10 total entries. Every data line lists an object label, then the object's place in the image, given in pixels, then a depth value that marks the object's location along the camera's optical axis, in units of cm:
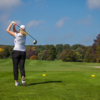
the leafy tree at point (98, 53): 6390
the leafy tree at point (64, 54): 8391
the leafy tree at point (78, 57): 8975
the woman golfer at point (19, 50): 592
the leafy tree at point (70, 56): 8400
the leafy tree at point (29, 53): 11173
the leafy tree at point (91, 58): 6625
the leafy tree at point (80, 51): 10619
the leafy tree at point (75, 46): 12388
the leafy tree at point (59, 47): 12495
